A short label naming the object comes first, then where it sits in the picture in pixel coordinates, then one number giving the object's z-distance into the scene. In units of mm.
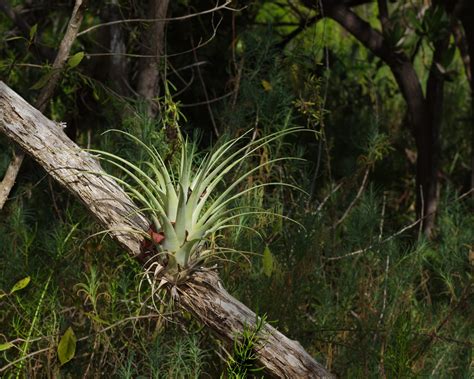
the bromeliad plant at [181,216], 5710
